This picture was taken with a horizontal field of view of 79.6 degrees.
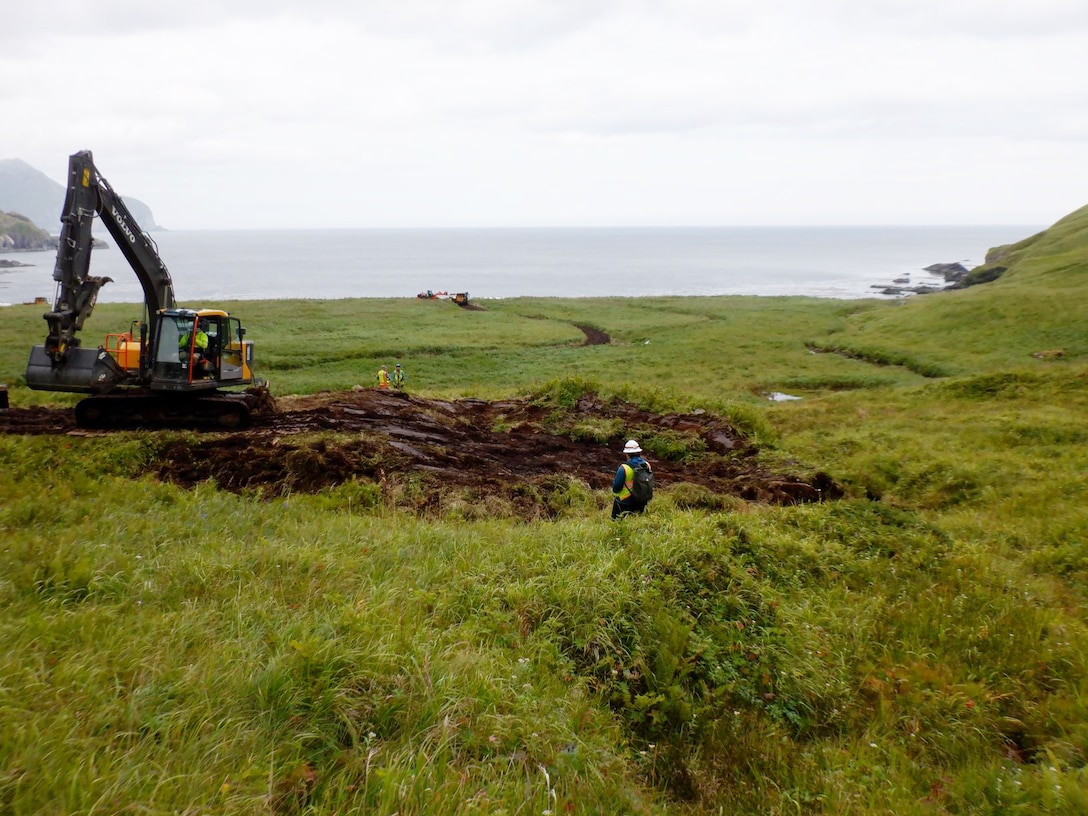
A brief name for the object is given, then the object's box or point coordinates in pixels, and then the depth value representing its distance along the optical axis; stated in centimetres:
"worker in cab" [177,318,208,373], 1628
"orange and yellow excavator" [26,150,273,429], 1553
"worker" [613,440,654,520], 1184
